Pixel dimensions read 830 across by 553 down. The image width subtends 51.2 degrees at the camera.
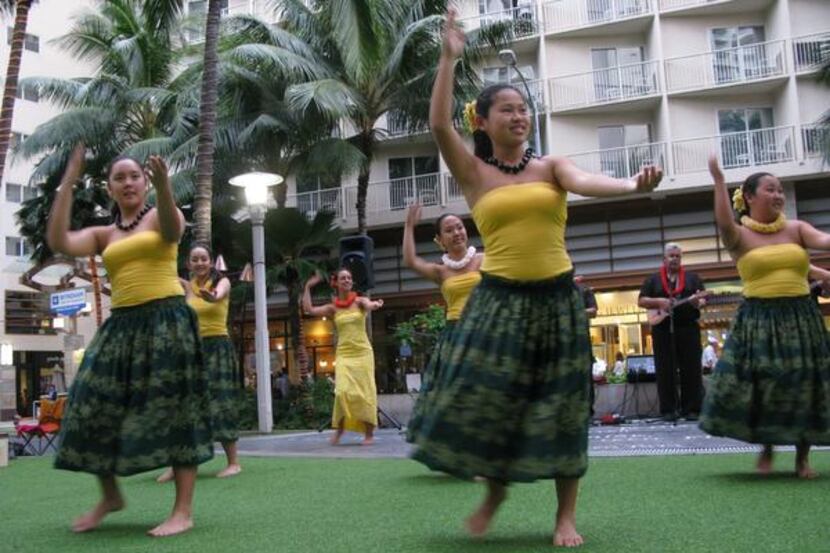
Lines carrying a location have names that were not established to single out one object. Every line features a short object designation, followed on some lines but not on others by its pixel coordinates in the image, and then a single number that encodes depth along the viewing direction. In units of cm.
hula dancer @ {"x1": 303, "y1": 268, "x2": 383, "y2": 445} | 952
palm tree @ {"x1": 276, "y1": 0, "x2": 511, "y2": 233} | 1941
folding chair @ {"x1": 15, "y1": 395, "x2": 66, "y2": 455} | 1276
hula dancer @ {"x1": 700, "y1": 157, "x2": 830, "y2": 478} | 523
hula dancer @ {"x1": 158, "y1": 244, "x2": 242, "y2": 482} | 743
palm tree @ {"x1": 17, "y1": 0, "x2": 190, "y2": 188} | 2347
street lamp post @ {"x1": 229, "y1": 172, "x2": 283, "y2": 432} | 1476
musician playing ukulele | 1098
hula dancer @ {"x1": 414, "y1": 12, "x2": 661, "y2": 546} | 355
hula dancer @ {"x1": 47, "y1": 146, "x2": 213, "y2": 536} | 433
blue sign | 2092
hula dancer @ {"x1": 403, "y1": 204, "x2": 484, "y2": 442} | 619
